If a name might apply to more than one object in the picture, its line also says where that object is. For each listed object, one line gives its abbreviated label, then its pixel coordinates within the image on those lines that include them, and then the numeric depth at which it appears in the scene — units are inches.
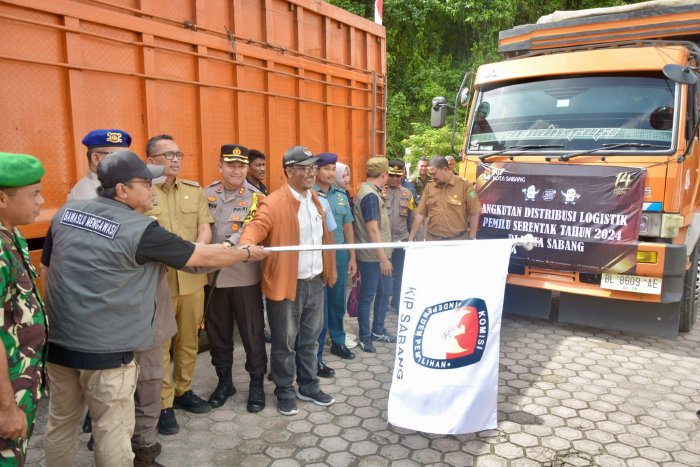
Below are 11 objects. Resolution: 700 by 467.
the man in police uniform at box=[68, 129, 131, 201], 121.2
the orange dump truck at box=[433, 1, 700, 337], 175.5
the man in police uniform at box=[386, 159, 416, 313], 210.7
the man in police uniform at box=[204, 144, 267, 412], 141.2
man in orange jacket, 134.0
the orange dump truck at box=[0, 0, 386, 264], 129.1
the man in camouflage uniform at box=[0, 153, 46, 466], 71.1
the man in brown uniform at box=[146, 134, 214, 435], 129.5
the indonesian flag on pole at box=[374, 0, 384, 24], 293.6
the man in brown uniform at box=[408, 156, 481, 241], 203.3
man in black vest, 86.9
